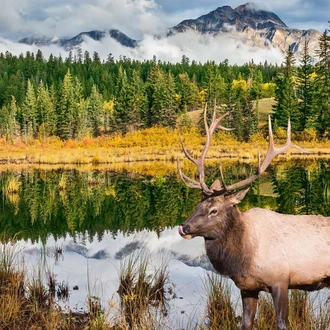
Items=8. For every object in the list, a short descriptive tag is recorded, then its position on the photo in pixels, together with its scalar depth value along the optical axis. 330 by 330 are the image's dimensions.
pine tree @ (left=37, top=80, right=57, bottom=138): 74.75
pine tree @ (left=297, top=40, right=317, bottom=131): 52.22
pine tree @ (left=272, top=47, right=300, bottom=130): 53.25
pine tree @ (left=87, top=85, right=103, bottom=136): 79.31
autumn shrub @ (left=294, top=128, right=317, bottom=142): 49.41
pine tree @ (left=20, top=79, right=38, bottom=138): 76.12
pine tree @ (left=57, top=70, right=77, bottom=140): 71.41
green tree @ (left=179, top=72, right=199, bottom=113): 88.62
